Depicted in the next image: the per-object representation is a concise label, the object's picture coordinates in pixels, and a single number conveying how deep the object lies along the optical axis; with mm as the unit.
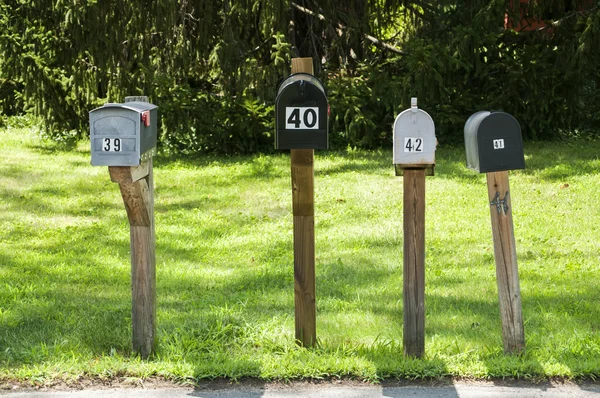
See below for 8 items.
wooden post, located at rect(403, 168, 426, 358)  9328
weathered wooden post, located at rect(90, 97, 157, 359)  8977
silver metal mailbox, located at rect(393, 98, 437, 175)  9055
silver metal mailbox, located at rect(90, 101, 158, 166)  8953
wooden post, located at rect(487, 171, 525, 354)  9336
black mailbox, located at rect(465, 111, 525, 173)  9070
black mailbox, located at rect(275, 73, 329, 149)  9187
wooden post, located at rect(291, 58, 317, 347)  9586
